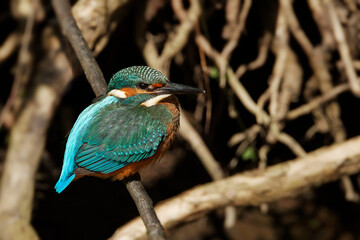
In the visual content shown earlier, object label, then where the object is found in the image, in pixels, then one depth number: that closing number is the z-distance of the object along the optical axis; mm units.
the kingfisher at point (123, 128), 3764
